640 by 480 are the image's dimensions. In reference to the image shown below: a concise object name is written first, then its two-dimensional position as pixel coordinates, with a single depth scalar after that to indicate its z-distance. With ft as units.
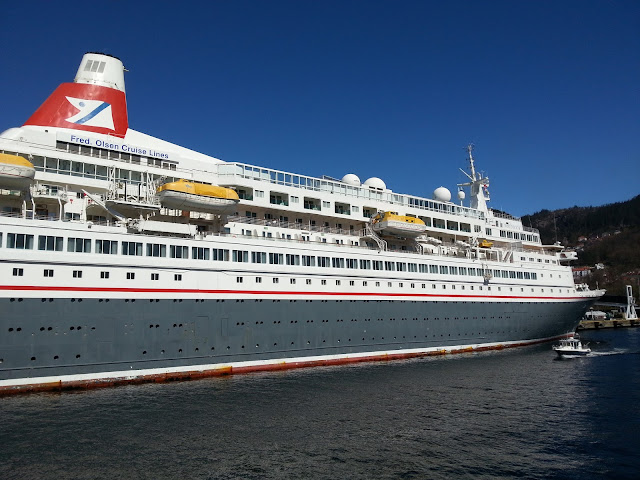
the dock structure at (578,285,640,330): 249.26
